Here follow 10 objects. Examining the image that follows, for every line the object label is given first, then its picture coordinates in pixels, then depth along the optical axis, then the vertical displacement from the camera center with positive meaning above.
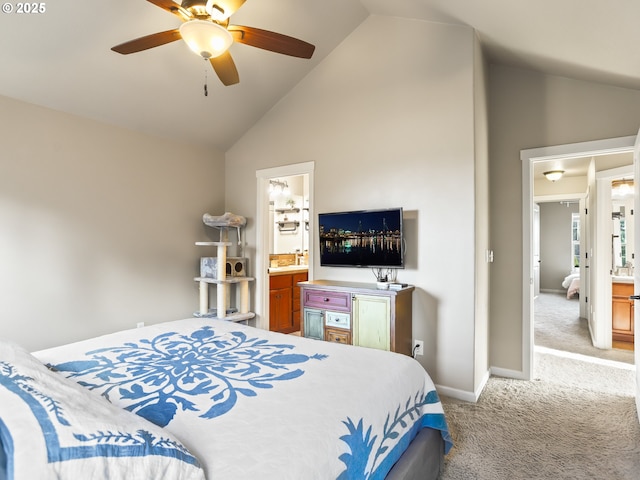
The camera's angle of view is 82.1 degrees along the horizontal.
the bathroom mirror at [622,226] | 4.79 +0.13
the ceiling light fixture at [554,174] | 5.81 +0.98
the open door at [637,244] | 2.53 -0.06
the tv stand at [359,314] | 3.03 -0.68
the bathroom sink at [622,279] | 4.43 -0.53
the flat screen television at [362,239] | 3.22 -0.02
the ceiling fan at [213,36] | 2.01 +1.22
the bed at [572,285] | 7.56 -1.02
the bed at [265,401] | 1.02 -0.59
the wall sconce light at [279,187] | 5.95 +0.82
